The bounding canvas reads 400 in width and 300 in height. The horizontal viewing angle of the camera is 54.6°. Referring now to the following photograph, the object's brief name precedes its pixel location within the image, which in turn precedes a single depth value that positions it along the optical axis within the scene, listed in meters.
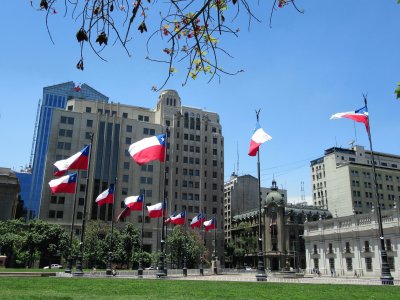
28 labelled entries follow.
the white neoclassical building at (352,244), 49.97
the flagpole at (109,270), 39.69
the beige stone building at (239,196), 138.12
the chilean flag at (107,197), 42.53
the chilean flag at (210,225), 58.42
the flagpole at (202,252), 53.12
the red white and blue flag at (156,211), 46.93
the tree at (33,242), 56.19
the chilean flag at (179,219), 53.75
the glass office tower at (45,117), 150.75
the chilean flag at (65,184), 35.72
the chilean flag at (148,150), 30.91
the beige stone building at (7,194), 69.12
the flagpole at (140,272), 40.72
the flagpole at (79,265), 34.33
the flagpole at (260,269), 31.41
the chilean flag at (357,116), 30.80
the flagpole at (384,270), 27.56
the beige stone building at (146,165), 89.69
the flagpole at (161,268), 33.84
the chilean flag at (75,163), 34.79
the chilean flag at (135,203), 45.05
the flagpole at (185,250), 71.12
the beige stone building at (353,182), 112.56
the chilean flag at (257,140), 34.88
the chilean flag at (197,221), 57.47
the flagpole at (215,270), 59.50
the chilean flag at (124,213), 47.34
